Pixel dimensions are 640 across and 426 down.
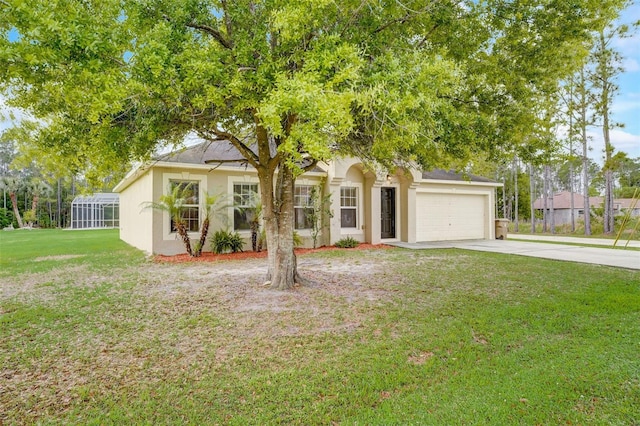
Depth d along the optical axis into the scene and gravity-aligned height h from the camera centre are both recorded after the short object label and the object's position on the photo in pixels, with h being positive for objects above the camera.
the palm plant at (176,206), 10.41 +0.17
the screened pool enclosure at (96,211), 33.50 +0.12
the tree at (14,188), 35.25 +2.56
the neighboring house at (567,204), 36.50 +0.52
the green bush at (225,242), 11.69 -1.05
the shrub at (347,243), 13.55 -1.26
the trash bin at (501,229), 17.52 -0.97
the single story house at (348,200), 11.63 +0.45
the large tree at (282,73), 3.73 +1.72
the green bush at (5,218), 34.34 -0.50
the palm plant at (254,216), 11.95 -0.17
